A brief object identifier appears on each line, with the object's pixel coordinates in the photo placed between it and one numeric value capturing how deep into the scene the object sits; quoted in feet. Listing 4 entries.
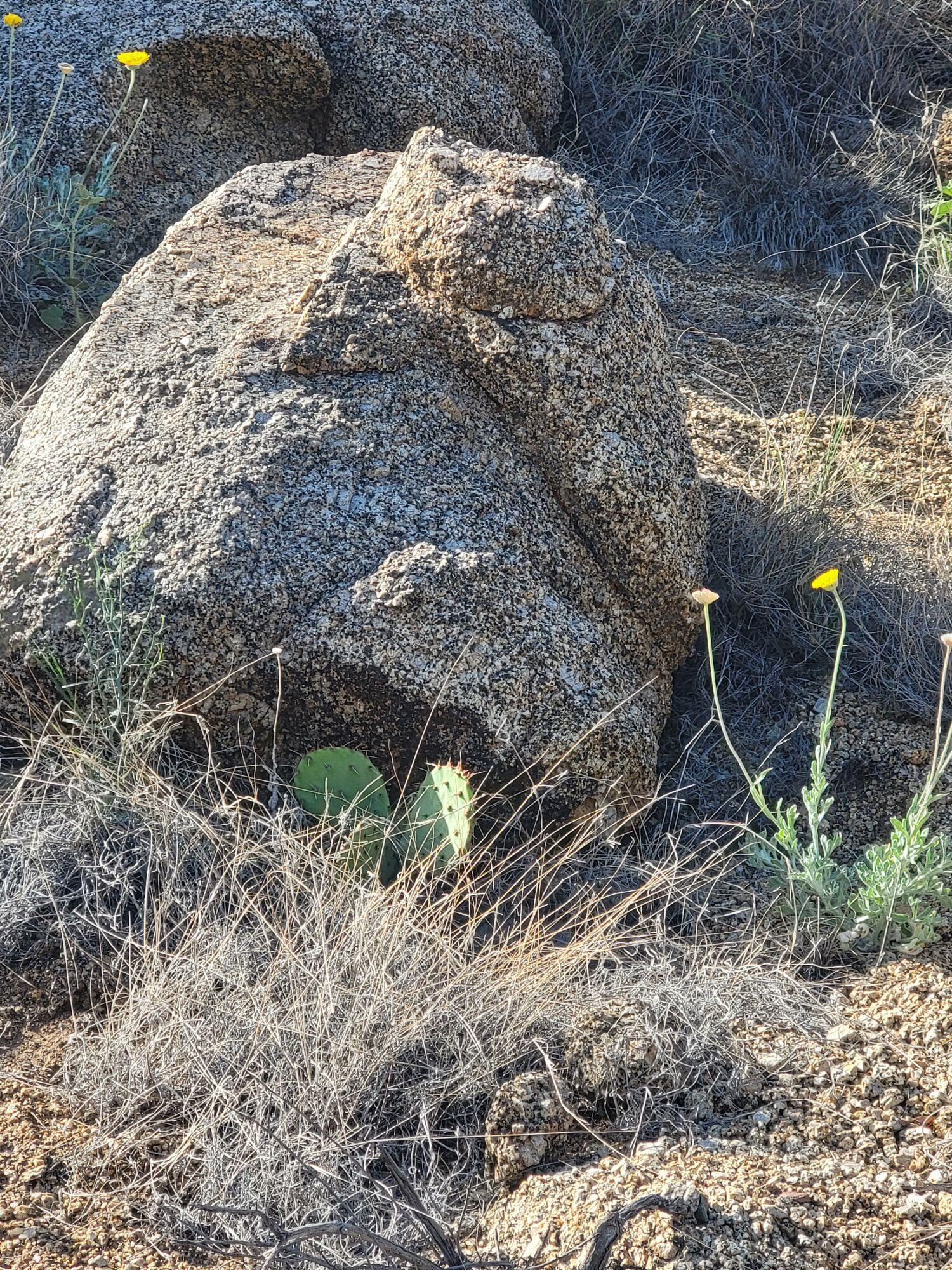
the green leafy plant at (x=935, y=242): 27.45
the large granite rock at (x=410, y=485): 15.89
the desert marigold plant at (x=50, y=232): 24.90
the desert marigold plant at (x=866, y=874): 14.79
